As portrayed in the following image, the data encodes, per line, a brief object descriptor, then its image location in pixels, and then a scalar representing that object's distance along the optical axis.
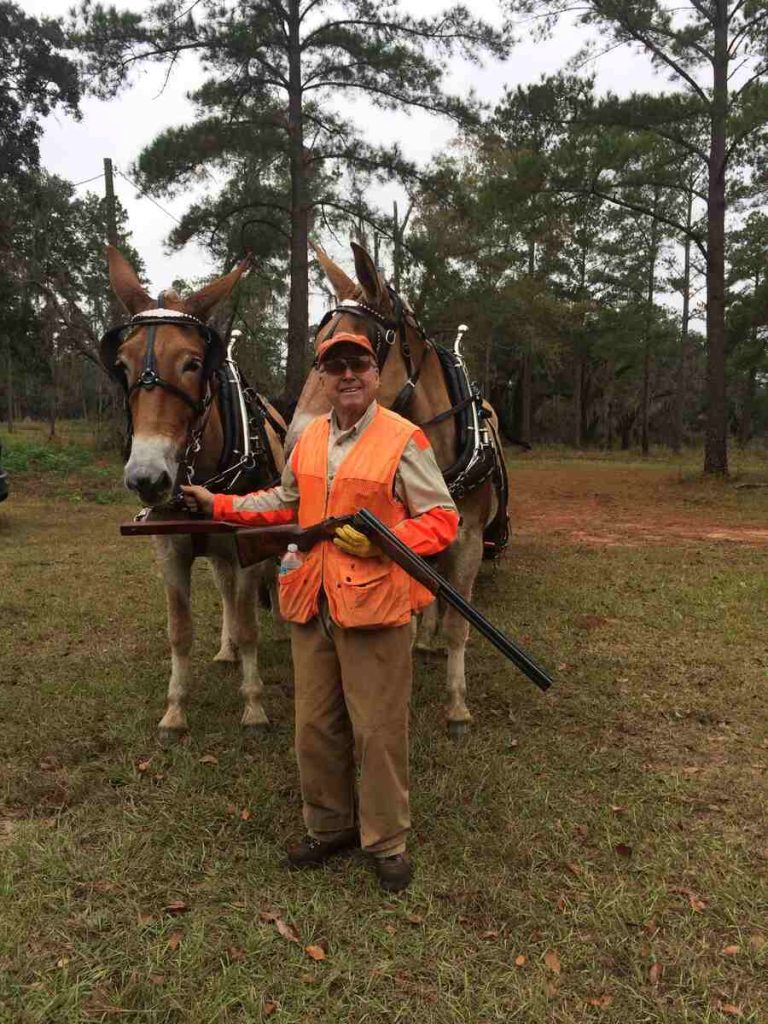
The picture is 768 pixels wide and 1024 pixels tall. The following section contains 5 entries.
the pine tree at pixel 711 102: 12.66
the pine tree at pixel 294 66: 11.40
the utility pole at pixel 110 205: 16.00
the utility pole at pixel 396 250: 13.17
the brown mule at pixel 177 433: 2.76
